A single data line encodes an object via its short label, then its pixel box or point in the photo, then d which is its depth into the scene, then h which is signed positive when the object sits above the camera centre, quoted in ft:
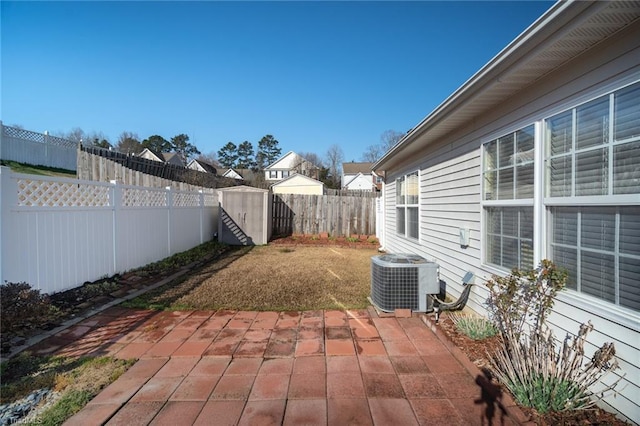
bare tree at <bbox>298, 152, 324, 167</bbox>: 164.39 +26.33
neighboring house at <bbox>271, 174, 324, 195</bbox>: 105.91 +7.22
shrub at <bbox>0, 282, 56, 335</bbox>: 10.15 -3.50
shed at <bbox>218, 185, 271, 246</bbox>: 36.45 -1.30
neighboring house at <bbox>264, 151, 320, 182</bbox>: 143.54 +18.53
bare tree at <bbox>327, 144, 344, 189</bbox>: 165.35 +25.38
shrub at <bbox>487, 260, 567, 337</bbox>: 7.79 -2.40
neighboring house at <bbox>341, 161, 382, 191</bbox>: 139.23 +13.83
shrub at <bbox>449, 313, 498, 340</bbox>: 11.13 -4.53
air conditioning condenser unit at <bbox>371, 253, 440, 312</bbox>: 13.46 -3.48
